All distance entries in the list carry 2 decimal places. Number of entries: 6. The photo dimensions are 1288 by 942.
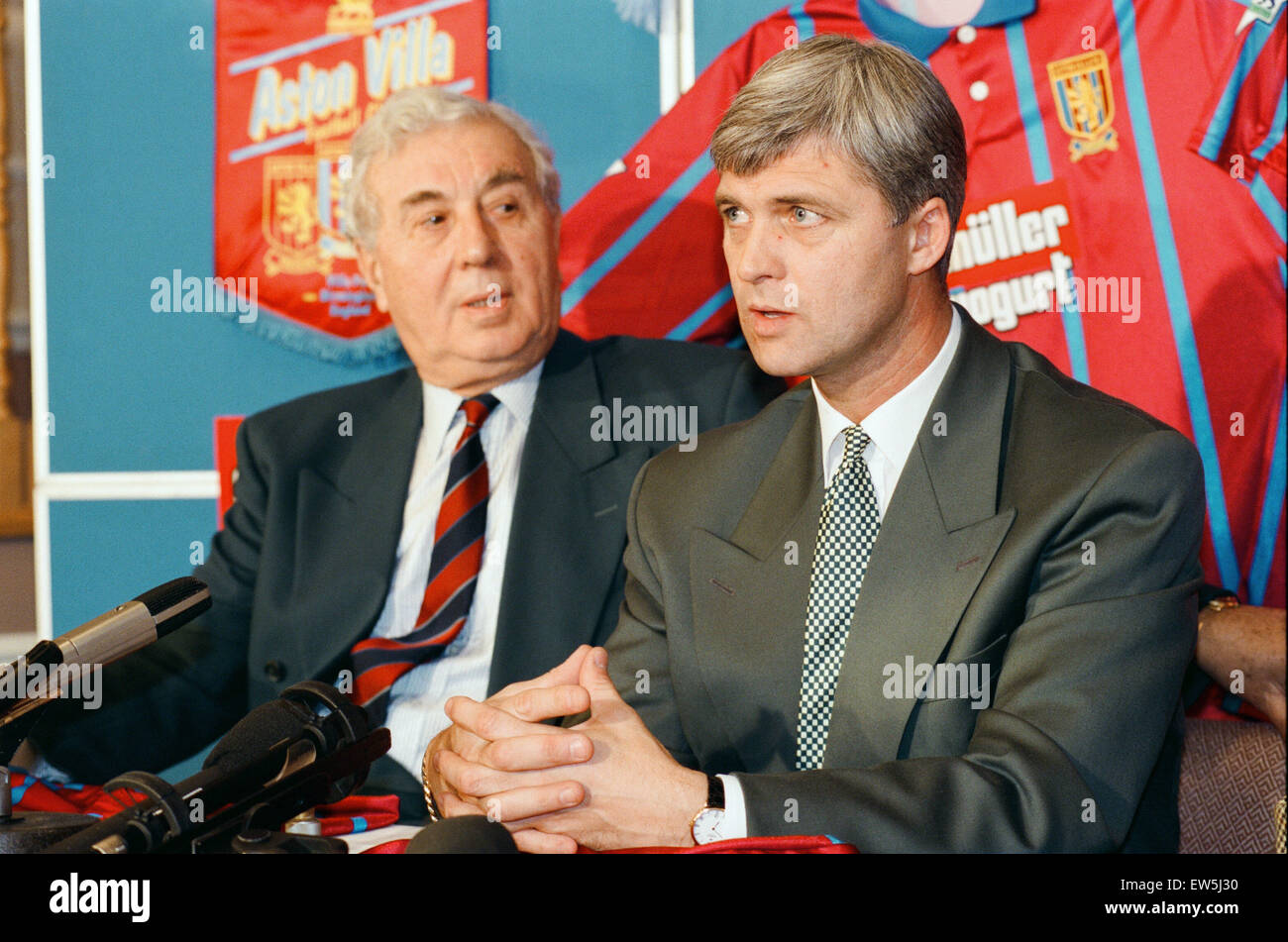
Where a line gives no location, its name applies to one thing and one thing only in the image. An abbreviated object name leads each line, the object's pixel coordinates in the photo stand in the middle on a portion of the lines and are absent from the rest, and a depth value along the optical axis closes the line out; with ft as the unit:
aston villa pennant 8.63
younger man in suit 4.63
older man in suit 7.64
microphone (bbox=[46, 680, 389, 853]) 3.39
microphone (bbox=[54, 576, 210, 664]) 3.94
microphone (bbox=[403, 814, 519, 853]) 3.27
